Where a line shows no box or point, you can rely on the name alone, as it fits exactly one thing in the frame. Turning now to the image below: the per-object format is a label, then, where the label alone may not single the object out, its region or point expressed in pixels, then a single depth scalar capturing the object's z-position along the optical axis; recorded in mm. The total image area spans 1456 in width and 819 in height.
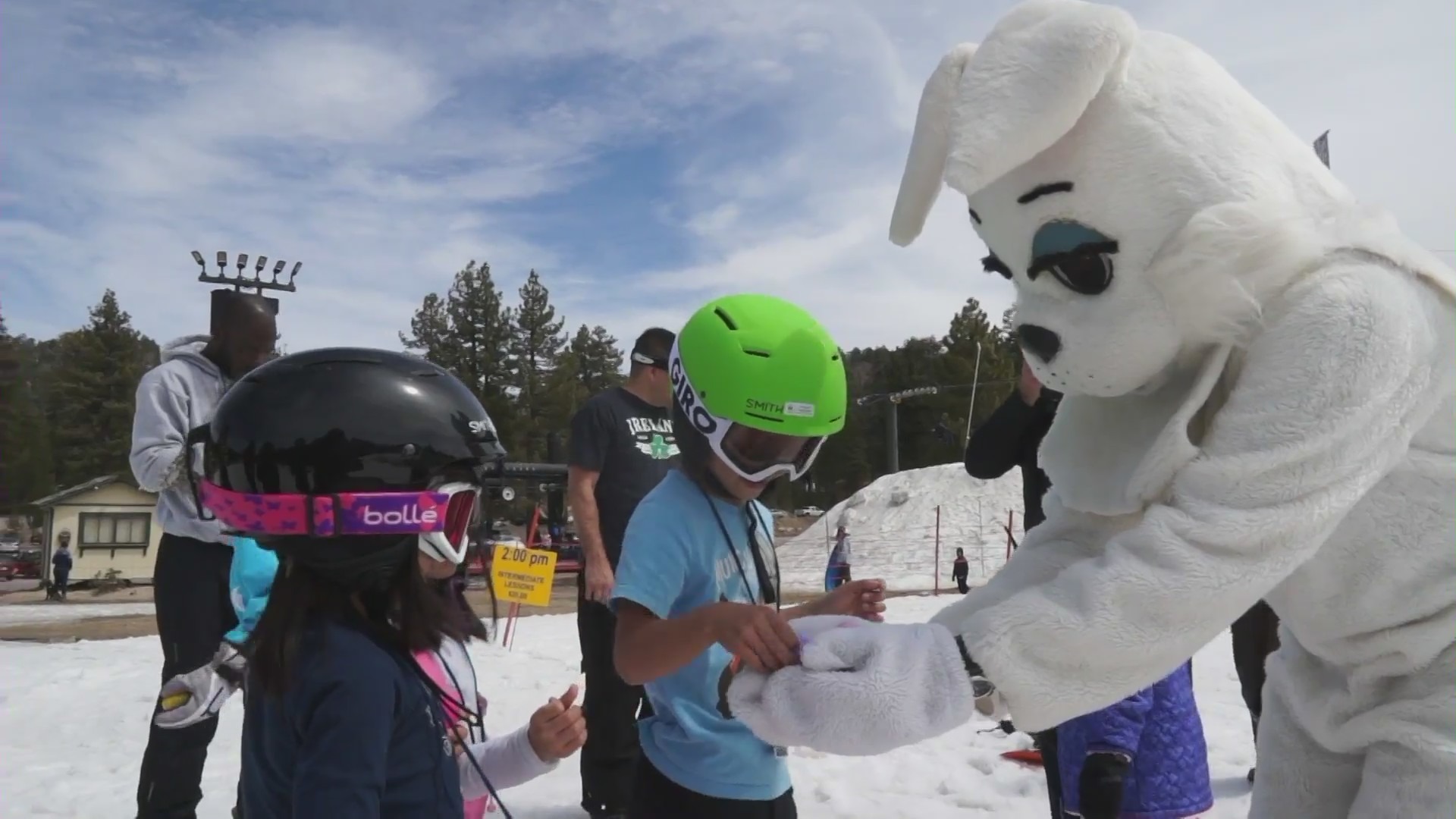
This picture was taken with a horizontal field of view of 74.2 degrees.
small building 24484
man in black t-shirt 3834
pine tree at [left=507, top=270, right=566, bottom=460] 45156
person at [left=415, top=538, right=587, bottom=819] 2021
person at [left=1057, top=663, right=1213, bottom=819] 2434
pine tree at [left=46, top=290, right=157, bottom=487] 40781
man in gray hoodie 3219
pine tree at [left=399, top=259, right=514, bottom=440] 46406
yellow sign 8969
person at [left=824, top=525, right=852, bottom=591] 14336
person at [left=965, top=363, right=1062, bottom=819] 3266
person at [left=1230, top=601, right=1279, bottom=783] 3536
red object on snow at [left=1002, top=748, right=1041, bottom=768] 4336
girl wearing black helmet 1623
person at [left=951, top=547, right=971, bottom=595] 15922
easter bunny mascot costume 1273
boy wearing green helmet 2123
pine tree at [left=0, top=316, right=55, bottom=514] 36500
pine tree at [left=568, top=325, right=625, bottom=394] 53969
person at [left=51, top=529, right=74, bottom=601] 20047
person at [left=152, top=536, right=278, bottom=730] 2732
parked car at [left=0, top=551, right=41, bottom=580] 26672
